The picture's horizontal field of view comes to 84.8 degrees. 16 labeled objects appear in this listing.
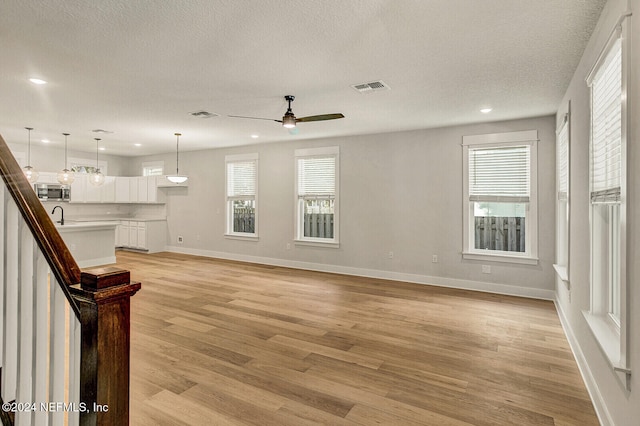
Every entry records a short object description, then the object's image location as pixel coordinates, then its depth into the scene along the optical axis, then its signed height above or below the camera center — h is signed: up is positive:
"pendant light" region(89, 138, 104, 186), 7.35 +0.75
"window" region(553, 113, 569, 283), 3.91 +0.23
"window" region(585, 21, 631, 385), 1.86 +0.11
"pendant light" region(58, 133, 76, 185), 6.67 +0.70
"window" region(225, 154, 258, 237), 7.98 +0.45
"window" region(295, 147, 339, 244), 6.92 +0.40
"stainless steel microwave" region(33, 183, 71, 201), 7.72 +0.50
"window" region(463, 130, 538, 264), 5.21 +0.28
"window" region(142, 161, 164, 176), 9.55 +1.26
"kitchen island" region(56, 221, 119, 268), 6.84 -0.57
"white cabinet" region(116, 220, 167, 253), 9.02 -0.55
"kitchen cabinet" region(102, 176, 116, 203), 9.29 +0.63
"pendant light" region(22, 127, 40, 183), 6.16 +0.71
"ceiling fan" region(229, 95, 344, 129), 4.00 +1.12
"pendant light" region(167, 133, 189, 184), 7.53 +0.77
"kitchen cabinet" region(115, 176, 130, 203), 9.58 +0.70
